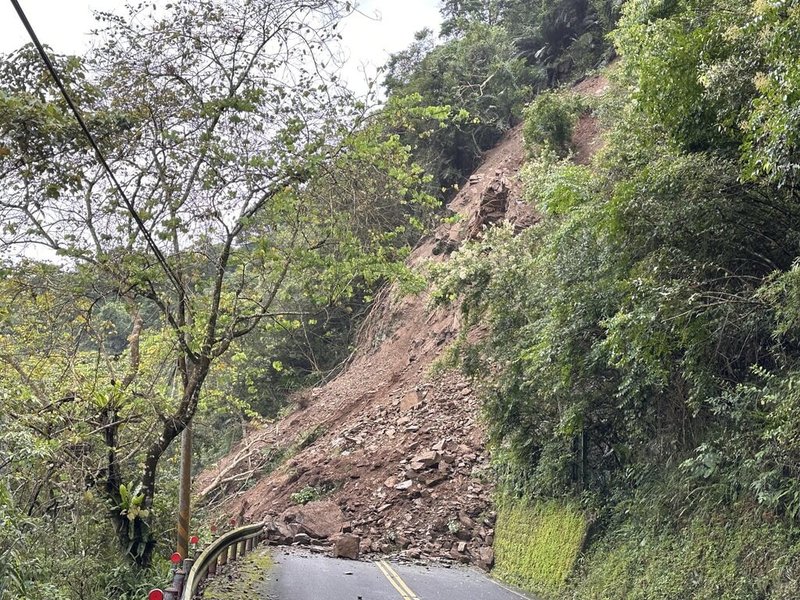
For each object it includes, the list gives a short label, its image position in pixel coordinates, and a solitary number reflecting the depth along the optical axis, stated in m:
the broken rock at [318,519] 20.78
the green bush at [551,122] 29.45
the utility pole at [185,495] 13.30
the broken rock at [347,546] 18.38
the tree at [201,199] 11.59
